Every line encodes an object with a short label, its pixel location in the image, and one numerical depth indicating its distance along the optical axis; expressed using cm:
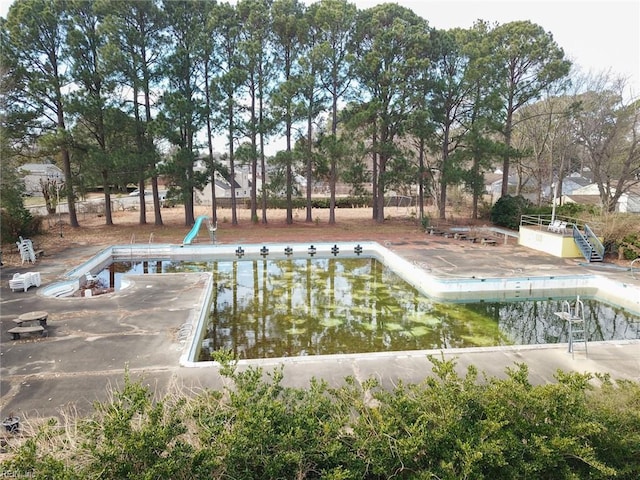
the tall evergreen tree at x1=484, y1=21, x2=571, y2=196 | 2266
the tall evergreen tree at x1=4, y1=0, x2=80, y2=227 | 1942
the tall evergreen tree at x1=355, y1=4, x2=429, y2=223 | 2225
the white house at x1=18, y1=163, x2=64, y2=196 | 3778
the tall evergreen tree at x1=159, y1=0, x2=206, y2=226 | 2147
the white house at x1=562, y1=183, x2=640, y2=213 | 3059
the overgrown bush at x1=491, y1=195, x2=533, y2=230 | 2333
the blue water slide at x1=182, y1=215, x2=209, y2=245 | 1916
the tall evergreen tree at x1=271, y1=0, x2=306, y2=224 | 2172
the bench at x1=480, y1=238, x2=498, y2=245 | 1961
